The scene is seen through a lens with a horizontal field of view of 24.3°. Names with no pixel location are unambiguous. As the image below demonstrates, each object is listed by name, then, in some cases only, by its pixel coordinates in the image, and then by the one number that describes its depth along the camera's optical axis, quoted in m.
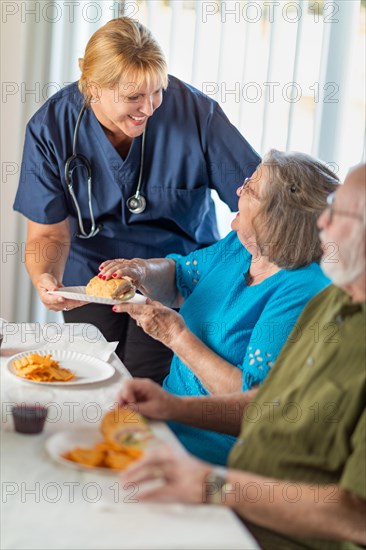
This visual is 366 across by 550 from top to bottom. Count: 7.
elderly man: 1.09
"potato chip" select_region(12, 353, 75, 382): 1.68
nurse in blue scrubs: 2.53
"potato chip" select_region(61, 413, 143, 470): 1.14
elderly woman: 1.74
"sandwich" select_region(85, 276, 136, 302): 2.13
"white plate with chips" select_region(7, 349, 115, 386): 1.70
